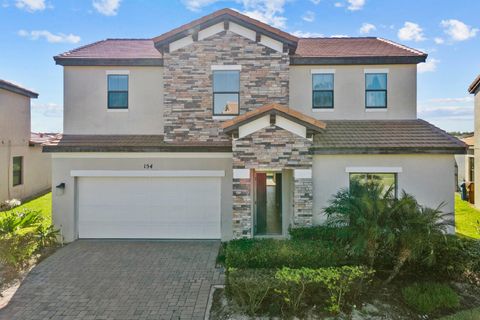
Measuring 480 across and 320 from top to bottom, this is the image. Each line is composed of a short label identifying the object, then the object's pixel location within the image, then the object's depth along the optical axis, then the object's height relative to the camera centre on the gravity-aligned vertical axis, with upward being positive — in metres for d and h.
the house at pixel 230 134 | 11.26 +0.97
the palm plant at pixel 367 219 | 7.92 -1.55
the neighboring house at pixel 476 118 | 18.44 +2.62
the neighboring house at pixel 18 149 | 18.94 +0.58
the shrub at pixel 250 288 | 7.19 -2.98
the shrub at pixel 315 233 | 10.12 -2.44
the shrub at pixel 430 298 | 7.51 -3.37
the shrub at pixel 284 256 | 8.30 -2.59
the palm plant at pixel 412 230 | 7.85 -1.76
